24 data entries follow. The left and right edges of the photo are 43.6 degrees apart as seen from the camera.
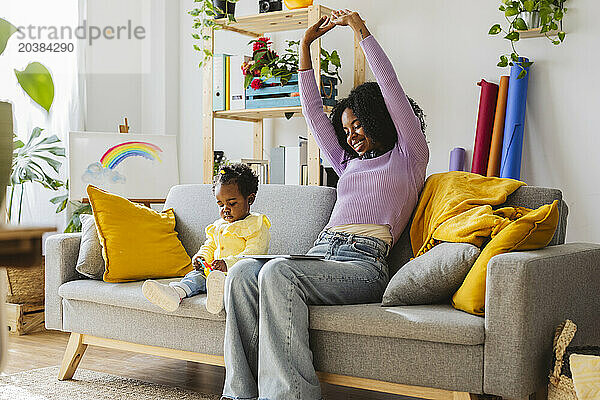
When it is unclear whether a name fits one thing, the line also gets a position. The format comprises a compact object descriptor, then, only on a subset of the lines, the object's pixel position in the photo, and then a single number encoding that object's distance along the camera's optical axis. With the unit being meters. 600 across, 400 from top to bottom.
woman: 2.22
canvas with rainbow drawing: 3.83
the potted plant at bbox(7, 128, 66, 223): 3.76
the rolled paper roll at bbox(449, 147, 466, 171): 3.55
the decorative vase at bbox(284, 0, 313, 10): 3.74
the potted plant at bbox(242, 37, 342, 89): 3.74
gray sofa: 1.99
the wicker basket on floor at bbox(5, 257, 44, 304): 3.79
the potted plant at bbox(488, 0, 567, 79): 3.19
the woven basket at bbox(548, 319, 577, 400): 1.97
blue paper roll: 3.31
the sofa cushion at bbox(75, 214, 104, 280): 2.89
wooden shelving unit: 3.67
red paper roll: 3.41
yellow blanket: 2.12
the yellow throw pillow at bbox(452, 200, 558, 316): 2.11
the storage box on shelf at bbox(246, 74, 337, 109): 3.72
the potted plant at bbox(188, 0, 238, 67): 3.85
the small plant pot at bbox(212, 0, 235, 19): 3.86
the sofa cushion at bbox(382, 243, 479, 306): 2.20
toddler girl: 2.62
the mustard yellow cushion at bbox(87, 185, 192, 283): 2.86
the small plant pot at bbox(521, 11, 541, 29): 3.25
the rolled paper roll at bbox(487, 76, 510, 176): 3.37
